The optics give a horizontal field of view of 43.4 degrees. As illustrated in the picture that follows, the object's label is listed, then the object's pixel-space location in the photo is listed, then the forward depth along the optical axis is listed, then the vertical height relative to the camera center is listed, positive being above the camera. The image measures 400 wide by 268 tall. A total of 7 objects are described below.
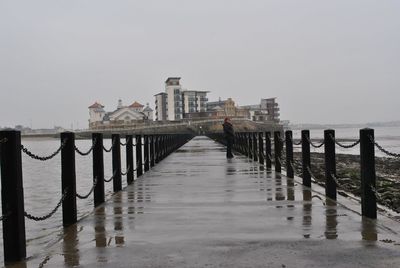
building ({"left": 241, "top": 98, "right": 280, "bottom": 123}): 161.62 +5.43
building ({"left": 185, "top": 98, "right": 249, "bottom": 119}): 129.38 +4.30
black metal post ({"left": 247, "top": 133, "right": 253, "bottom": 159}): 19.42 -0.77
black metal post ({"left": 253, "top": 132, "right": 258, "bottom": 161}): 17.89 -0.86
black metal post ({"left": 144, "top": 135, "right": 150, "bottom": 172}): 14.63 -0.74
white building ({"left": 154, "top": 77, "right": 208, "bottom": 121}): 134.50 +7.93
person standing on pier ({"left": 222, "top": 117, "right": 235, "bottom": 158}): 19.38 -0.24
